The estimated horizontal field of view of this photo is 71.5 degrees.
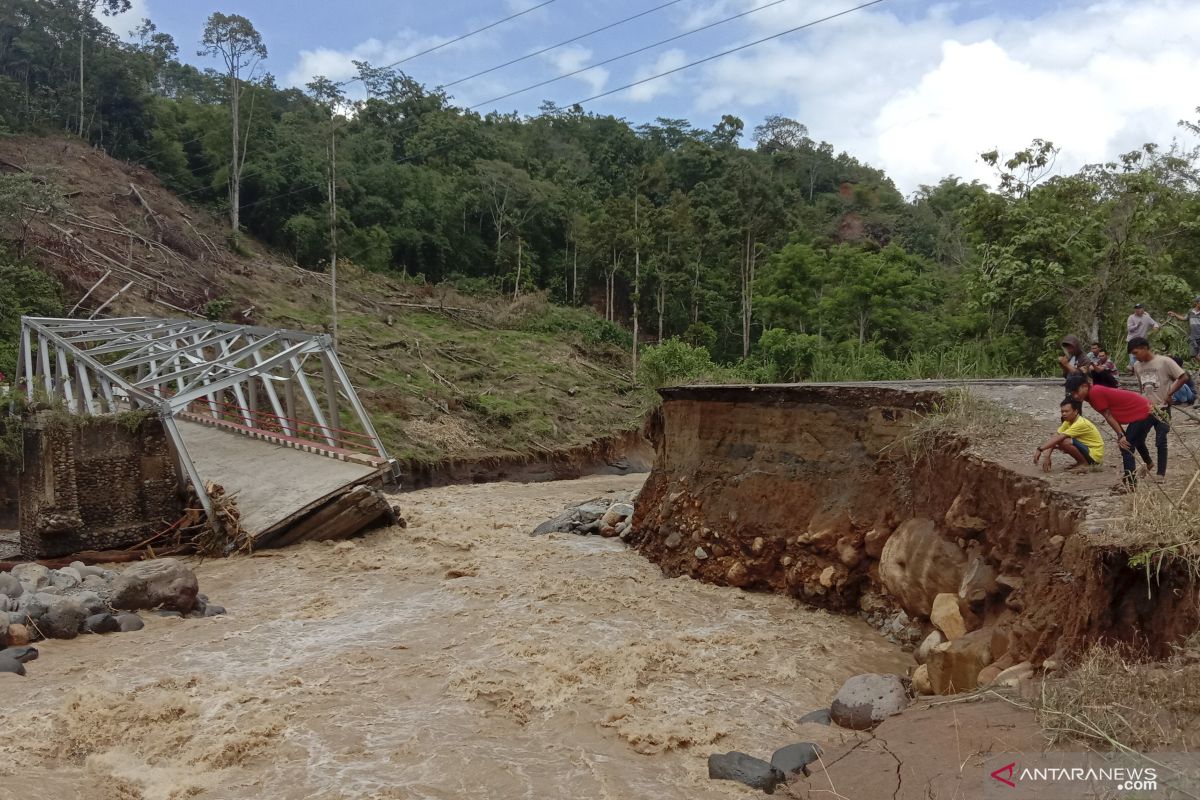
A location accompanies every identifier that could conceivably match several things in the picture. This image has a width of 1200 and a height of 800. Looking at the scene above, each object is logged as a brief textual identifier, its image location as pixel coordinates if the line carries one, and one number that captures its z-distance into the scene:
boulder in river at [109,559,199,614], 11.88
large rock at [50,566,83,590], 12.41
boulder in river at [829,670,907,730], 7.63
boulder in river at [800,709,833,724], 8.05
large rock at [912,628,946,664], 8.66
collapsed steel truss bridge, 16.80
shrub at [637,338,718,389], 32.12
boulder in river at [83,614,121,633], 11.04
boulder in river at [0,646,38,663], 9.65
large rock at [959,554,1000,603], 8.41
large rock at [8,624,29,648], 10.27
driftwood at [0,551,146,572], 15.03
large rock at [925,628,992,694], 7.56
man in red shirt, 7.44
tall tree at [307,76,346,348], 60.88
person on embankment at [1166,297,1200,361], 11.91
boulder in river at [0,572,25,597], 11.34
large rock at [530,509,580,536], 18.72
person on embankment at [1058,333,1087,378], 9.28
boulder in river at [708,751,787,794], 6.62
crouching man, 8.30
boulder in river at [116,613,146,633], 11.19
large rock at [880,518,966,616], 9.48
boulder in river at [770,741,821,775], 6.66
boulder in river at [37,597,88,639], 10.64
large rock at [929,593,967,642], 8.70
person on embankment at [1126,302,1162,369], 11.55
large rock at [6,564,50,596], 12.31
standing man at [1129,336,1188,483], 9.01
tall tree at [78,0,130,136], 47.72
